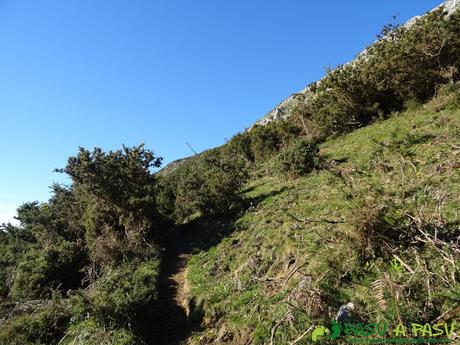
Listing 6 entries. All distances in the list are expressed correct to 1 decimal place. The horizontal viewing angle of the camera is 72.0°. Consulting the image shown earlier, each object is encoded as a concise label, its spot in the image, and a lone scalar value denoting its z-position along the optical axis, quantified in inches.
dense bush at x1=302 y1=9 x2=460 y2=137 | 808.3
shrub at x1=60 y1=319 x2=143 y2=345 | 354.6
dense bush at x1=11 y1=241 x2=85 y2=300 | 633.0
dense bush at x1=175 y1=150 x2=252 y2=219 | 751.7
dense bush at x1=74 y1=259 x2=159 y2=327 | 386.6
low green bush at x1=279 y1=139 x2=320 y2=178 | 698.2
